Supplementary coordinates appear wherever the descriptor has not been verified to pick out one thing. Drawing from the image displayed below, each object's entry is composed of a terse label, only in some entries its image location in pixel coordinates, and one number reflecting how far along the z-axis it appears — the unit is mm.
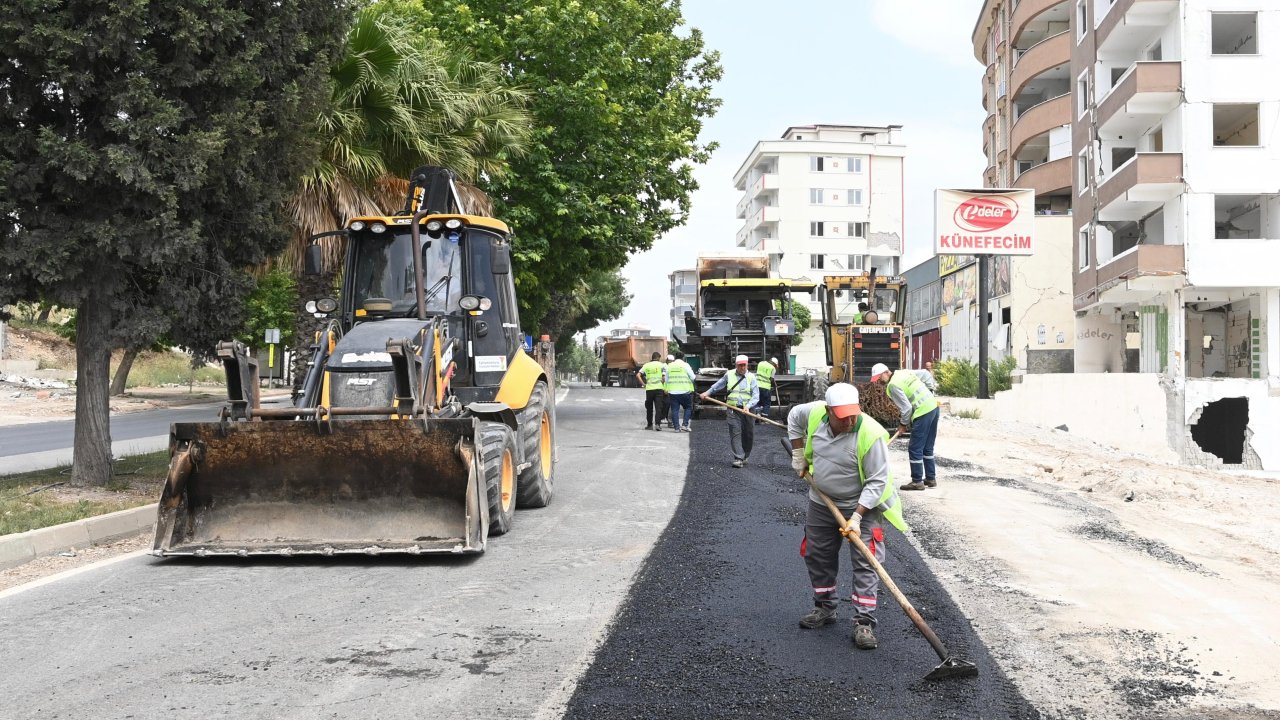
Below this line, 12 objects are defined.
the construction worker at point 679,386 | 19969
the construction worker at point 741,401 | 14992
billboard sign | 28172
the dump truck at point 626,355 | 56031
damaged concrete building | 21594
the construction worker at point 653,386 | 20688
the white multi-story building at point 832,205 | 74125
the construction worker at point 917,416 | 12164
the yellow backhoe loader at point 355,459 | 7629
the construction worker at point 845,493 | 5973
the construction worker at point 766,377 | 19222
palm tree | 14134
